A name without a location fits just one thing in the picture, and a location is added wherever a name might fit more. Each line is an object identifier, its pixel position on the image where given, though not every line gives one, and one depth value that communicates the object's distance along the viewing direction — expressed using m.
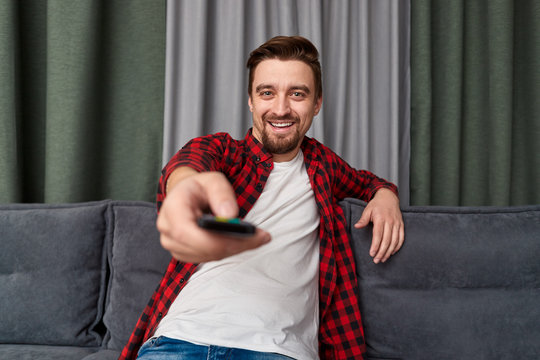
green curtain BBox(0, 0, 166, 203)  1.62
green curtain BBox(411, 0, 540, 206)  1.81
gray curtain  1.72
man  0.89
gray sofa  1.12
